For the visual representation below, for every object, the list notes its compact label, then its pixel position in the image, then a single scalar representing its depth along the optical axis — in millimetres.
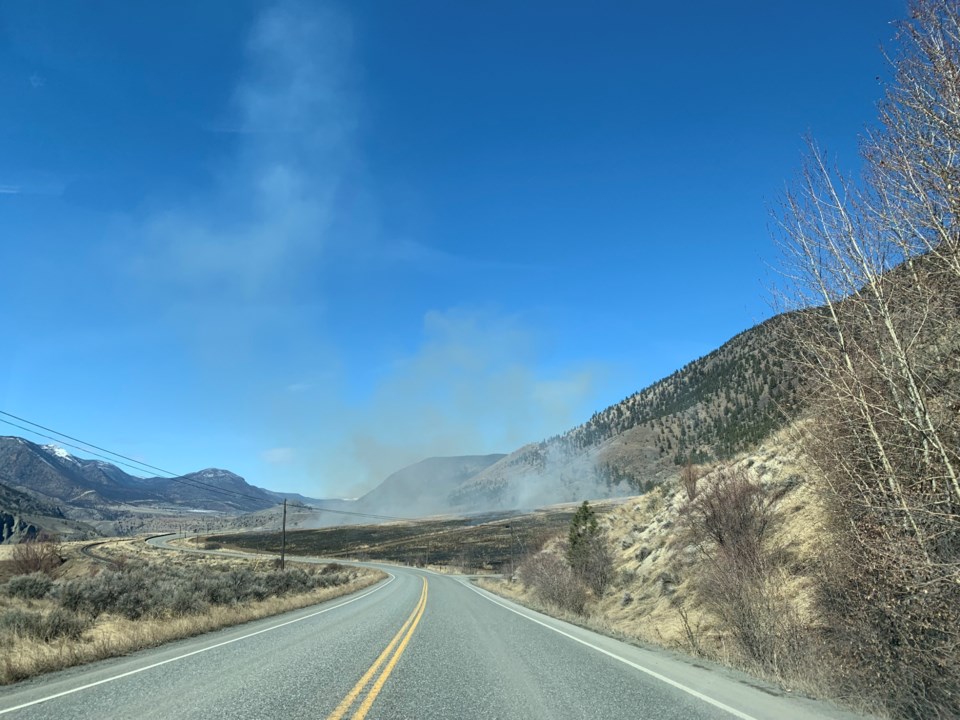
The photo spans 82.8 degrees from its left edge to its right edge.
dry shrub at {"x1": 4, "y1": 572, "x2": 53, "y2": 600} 23719
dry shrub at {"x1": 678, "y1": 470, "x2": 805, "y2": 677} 10148
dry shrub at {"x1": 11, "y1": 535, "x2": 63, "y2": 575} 37812
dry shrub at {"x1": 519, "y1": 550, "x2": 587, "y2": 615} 26656
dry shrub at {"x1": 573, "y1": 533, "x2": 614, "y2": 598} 29281
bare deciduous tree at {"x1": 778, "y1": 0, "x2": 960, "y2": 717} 6031
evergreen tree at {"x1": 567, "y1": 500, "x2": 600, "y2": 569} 31588
